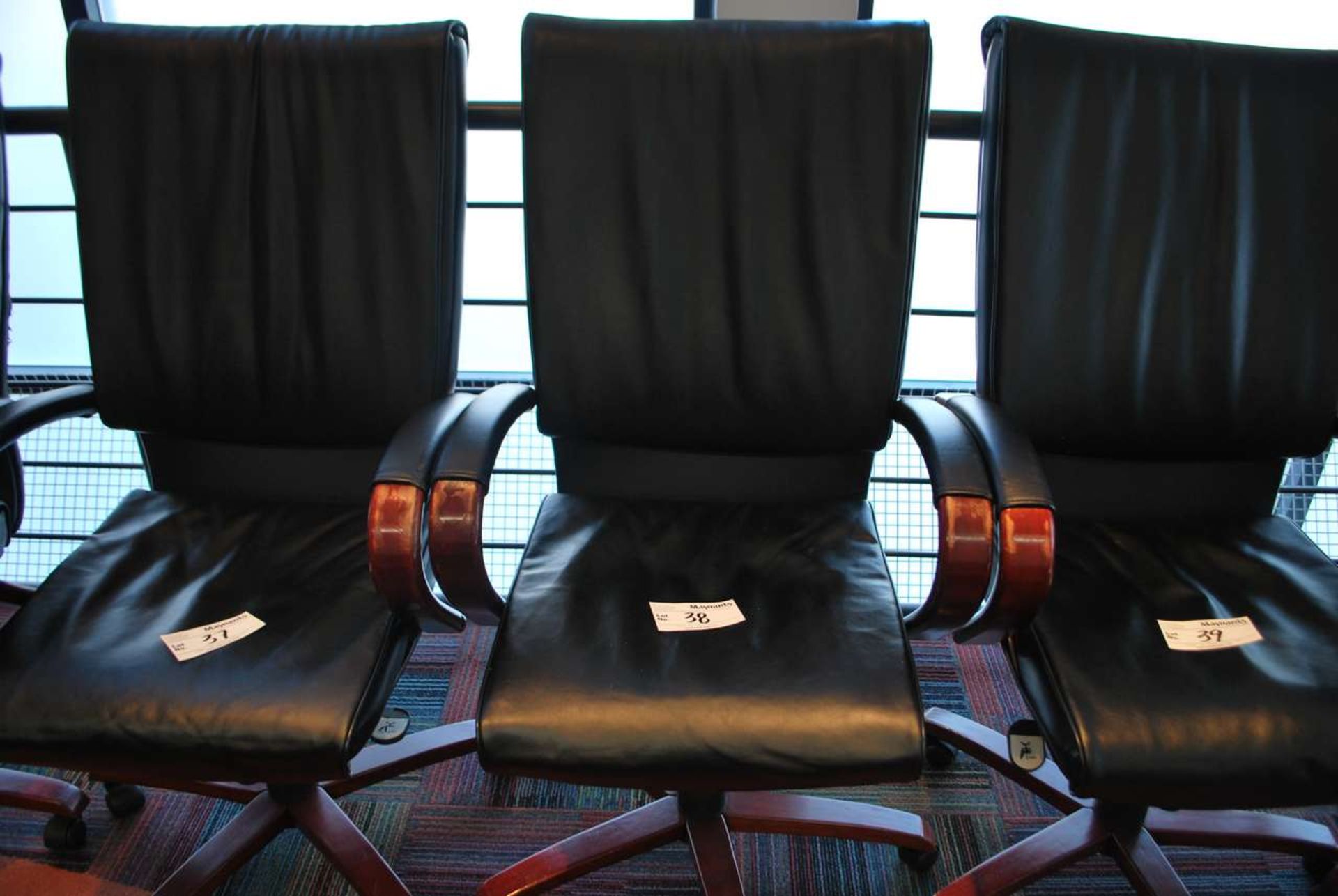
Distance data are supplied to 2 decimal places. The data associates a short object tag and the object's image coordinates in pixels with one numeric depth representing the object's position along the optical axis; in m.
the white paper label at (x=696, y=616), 1.04
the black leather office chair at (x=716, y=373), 1.00
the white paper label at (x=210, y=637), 1.00
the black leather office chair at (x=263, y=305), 1.13
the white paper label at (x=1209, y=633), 1.02
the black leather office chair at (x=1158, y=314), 1.15
